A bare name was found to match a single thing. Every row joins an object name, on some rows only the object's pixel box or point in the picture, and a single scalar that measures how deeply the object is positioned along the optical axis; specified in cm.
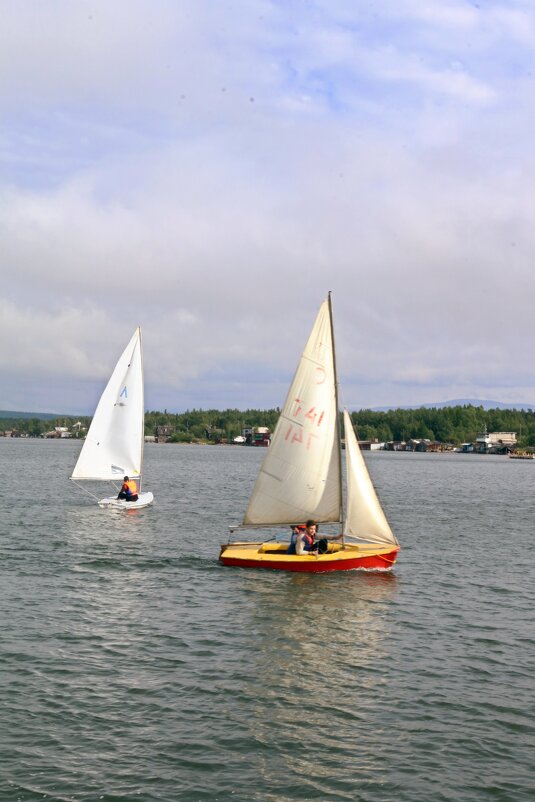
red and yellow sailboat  3628
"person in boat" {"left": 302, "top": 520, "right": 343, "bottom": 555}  3634
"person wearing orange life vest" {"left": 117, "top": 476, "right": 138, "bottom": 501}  5788
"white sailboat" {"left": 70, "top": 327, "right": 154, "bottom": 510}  5978
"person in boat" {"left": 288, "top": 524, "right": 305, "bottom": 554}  3656
